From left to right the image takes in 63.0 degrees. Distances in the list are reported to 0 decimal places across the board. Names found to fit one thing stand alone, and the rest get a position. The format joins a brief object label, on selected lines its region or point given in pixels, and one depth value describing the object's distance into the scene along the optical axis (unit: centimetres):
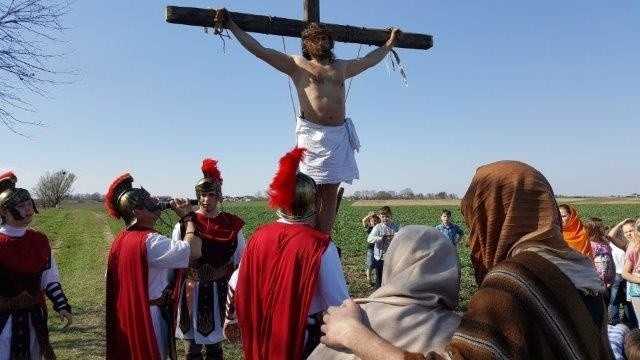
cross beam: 362
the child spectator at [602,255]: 725
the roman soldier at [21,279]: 405
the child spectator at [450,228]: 1083
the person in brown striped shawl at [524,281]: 141
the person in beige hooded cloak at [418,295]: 159
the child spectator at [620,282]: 793
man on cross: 386
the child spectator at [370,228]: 1165
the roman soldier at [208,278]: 466
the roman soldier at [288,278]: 298
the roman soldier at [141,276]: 388
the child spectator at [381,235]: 1095
